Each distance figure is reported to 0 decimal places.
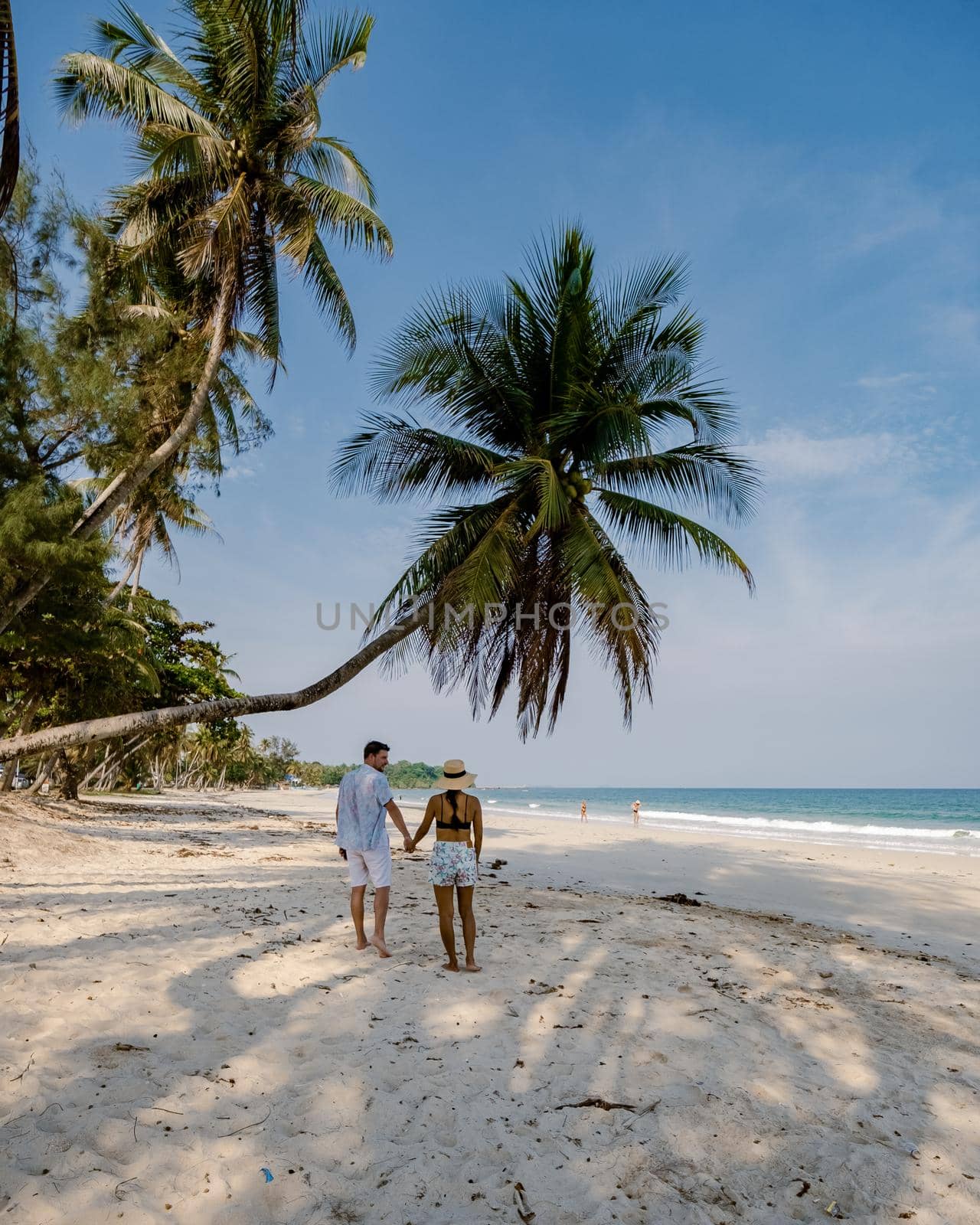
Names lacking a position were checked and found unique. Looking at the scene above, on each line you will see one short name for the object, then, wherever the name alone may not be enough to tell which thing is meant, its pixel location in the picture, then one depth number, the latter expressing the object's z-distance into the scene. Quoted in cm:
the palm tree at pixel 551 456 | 981
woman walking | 520
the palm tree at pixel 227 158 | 949
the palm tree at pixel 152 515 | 1059
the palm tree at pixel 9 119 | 233
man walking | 554
